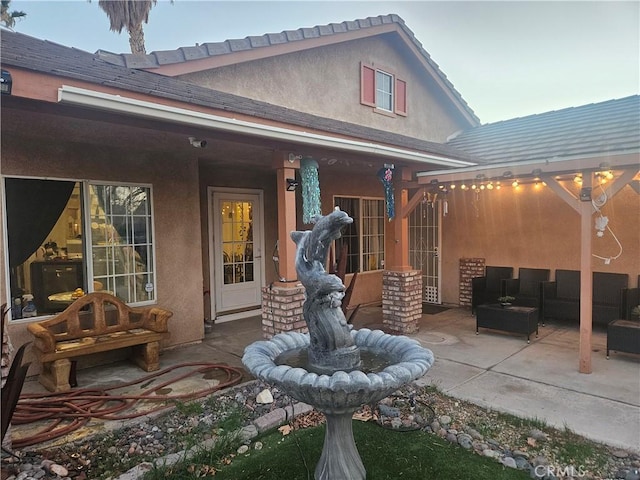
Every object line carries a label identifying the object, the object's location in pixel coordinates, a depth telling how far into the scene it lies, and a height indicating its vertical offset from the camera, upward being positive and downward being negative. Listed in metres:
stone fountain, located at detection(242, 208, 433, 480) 2.23 -0.87
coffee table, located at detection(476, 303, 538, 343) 6.05 -1.51
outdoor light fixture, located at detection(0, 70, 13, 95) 2.87 +1.10
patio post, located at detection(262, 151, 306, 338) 4.95 -0.61
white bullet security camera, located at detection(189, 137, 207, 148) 4.29 +0.96
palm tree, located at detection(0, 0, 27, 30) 10.75 +6.22
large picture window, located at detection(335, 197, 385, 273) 8.72 -0.20
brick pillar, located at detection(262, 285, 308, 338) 4.93 -1.03
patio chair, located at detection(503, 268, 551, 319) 7.03 -1.21
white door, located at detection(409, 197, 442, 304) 9.11 -0.49
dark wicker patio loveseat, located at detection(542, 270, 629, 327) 6.44 -1.30
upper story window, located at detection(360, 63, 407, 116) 8.57 +3.07
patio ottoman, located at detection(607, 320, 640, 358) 5.03 -1.51
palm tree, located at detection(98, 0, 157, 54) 12.52 +6.92
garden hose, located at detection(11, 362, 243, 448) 3.48 -1.72
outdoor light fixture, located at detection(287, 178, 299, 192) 5.04 +0.55
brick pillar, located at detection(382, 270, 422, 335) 6.47 -1.27
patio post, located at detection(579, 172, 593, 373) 4.74 -0.78
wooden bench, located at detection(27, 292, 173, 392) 4.21 -1.24
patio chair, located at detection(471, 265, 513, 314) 7.70 -1.25
